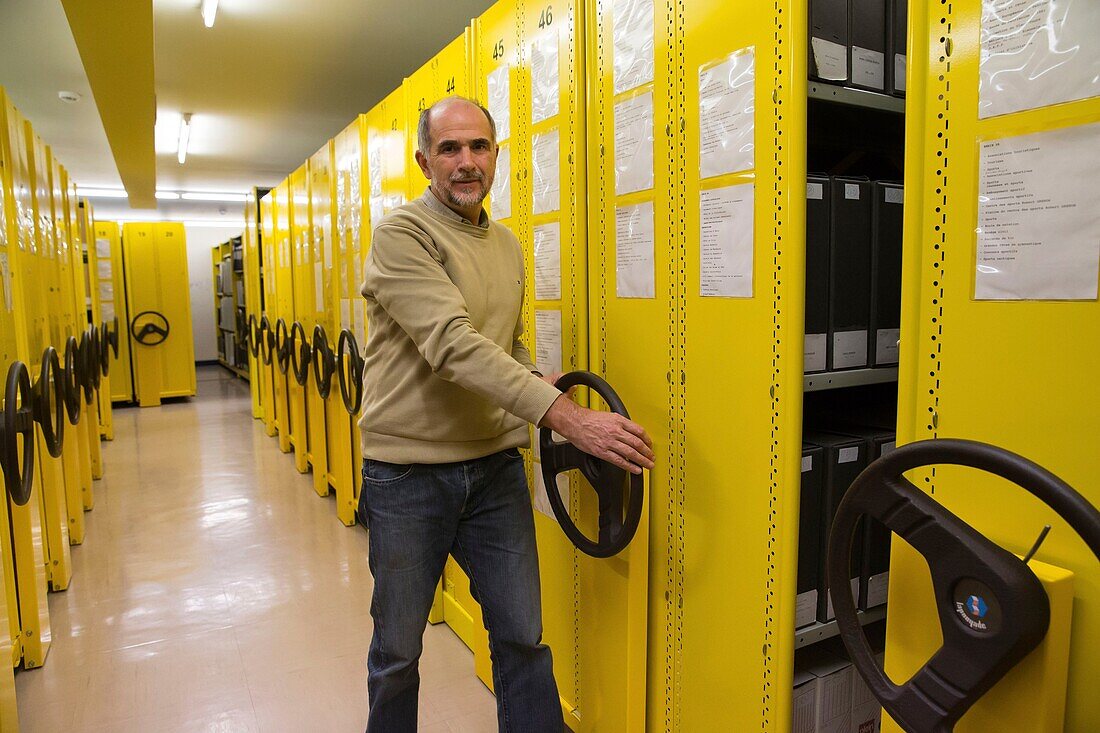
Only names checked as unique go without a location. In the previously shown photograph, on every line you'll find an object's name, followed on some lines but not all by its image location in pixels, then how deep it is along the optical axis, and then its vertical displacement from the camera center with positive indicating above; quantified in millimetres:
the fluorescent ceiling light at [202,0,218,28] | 4242 +1802
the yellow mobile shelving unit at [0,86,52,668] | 2559 -714
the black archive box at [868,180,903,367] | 1560 +61
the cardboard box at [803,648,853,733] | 1678 -938
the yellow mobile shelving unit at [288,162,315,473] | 4895 +94
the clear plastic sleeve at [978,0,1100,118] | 879 +309
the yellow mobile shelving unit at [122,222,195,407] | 9070 +0
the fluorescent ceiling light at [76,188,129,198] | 12719 +2148
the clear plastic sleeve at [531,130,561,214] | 2014 +376
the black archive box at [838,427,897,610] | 1660 -597
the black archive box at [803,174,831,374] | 1460 +52
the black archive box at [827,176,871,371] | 1498 +54
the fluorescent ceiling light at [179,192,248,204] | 13415 +2160
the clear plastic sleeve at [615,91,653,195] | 1645 +373
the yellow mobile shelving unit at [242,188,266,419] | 7188 +174
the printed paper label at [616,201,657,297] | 1678 +120
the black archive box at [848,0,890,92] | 1511 +542
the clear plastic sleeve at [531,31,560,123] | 1979 +638
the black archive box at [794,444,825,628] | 1554 -512
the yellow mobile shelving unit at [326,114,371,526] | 3672 +203
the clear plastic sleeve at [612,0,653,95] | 1618 +602
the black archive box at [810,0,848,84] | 1453 +529
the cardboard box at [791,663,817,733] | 1656 -937
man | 1627 -345
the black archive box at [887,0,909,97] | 1567 +554
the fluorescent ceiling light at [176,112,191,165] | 7640 +1997
